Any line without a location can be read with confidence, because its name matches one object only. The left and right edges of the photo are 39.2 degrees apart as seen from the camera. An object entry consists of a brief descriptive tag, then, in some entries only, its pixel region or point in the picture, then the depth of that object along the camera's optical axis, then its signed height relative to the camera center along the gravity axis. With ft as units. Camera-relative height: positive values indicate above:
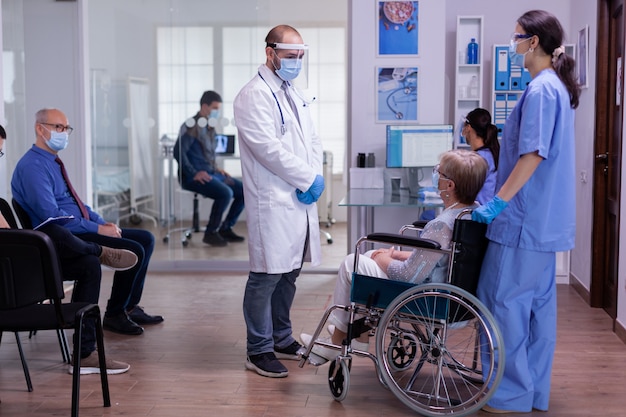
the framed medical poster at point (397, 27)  18.47 +2.20
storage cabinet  19.58 +1.10
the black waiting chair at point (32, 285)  9.17 -1.63
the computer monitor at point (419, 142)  17.84 -0.20
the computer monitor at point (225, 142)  20.07 -0.23
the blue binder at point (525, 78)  19.55 +1.21
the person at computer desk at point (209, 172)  20.04 -0.92
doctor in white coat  11.64 -0.67
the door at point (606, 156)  15.81 -0.43
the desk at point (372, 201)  15.49 -1.24
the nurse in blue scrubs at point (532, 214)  9.86 -0.93
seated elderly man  12.80 -1.20
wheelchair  9.75 -2.15
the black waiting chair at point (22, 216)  12.80 -1.23
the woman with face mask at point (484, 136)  14.37 -0.06
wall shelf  19.70 +1.43
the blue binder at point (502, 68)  19.58 +1.43
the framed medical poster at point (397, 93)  18.57 +0.83
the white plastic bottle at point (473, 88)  19.84 +1.00
